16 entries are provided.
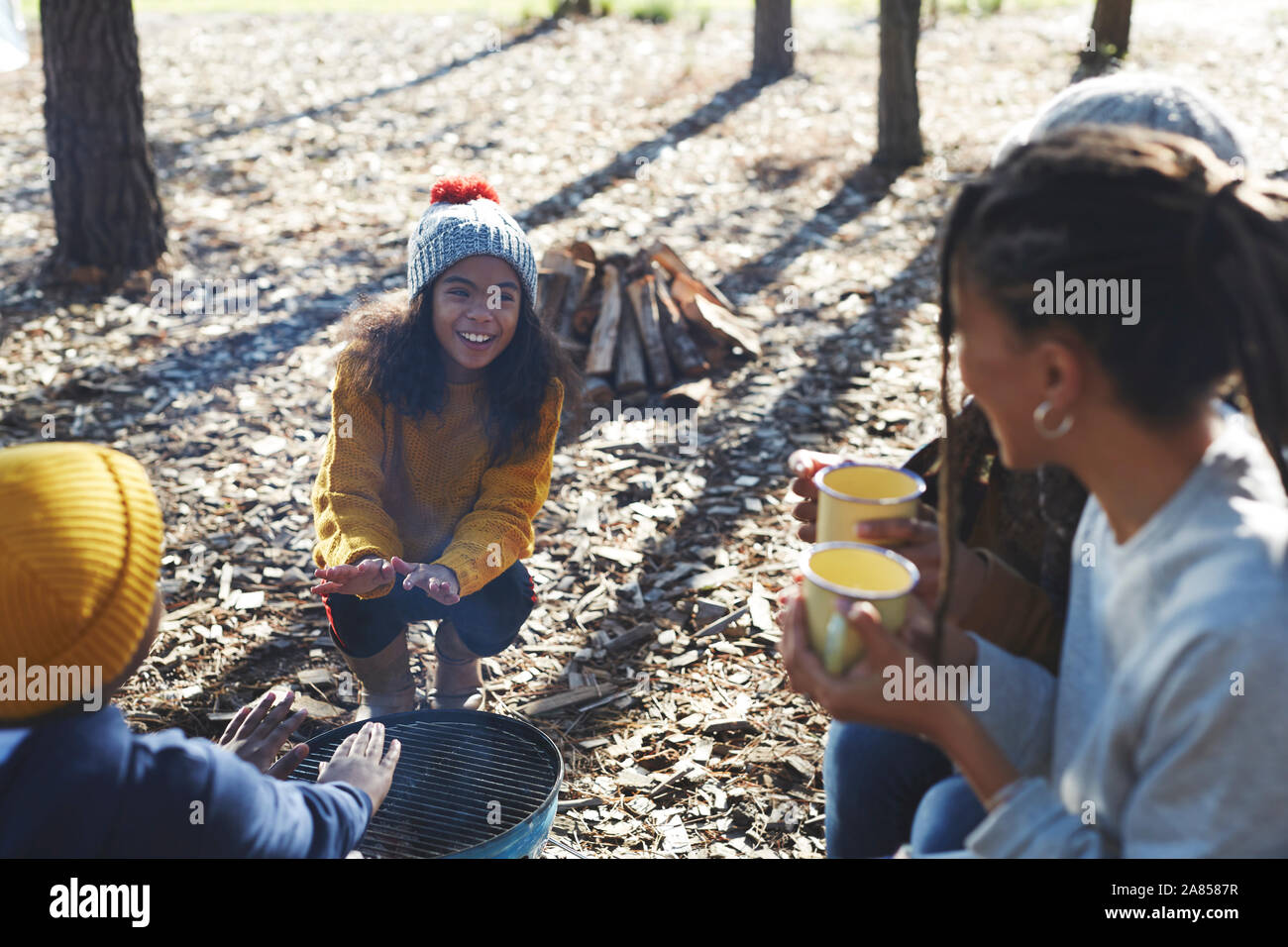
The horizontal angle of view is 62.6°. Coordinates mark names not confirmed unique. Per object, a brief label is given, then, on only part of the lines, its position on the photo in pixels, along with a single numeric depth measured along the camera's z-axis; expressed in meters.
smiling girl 3.16
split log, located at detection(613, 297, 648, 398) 5.68
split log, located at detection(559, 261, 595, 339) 6.02
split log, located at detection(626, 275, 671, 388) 5.75
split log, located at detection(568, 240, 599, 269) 6.23
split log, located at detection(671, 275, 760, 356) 5.97
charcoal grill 2.65
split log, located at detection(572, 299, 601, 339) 6.02
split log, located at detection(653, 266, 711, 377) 5.84
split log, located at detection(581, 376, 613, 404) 5.68
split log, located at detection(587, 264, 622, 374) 5.70
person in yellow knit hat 1.77
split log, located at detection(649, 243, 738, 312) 6.23
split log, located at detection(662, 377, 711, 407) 5.59
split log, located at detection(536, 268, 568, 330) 5.95
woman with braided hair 1.41
